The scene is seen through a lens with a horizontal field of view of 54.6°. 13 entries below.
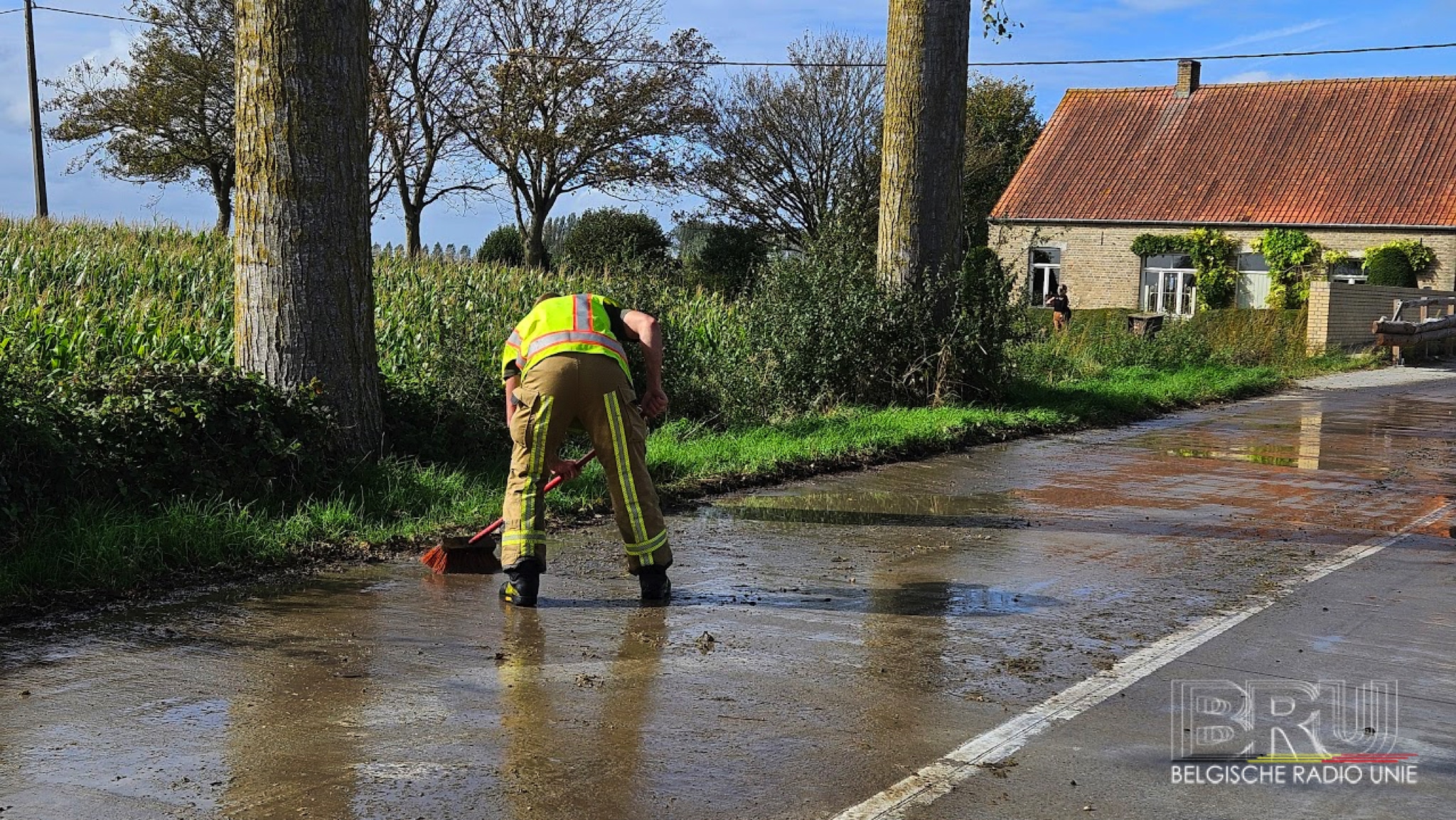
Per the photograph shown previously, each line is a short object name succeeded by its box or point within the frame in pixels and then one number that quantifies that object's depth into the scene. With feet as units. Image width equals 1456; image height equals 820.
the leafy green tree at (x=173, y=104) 114.93
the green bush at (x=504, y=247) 132.05
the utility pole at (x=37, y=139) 111.96
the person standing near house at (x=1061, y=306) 105.36
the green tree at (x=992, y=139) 167.84
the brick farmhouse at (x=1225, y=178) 125.08
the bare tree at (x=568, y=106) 125.49
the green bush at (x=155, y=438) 24.11
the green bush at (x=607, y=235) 116.06
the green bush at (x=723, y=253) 129.39
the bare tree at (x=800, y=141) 149.89
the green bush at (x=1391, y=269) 121.29
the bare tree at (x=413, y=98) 119.85
